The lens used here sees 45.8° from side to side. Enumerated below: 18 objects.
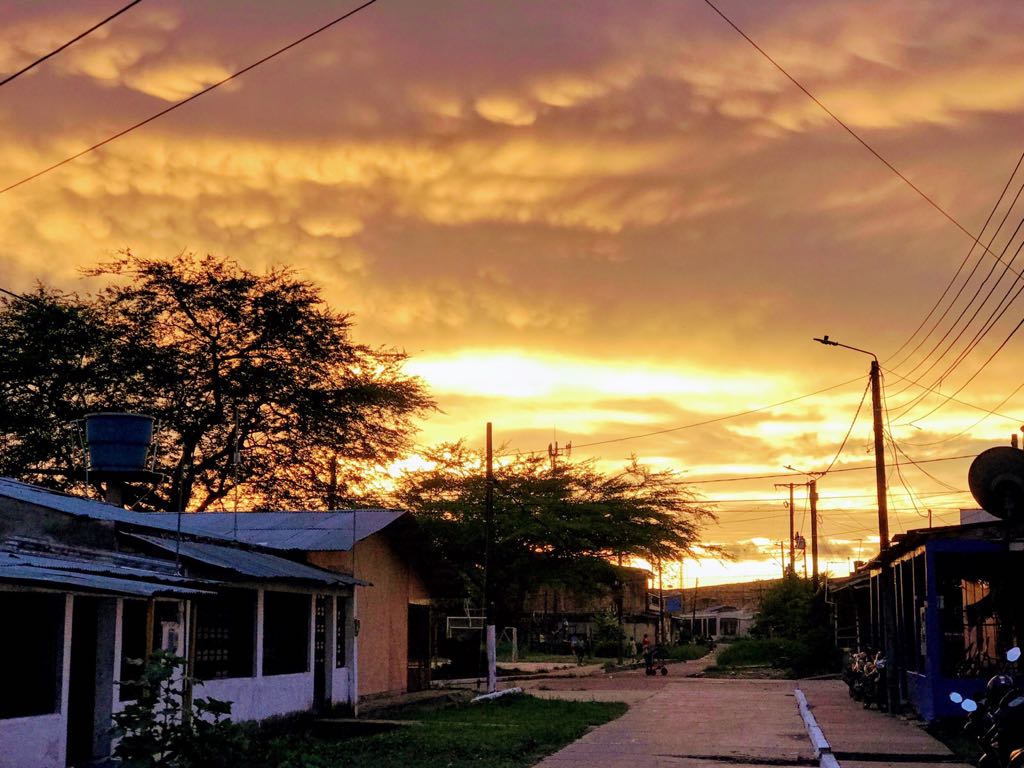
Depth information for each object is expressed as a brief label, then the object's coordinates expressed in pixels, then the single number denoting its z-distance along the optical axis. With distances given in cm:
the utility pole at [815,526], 5920
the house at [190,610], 1463
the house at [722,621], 13588
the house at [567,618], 7975
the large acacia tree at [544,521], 5244
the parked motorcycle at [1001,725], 1182
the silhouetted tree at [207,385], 4391
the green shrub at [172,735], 1088
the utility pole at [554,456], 5747
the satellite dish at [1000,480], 1656
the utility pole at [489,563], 3419
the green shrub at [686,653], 7088
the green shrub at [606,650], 7350
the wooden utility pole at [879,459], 3353
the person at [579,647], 6100
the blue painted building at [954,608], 2103
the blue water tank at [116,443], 2325
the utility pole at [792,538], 8456
